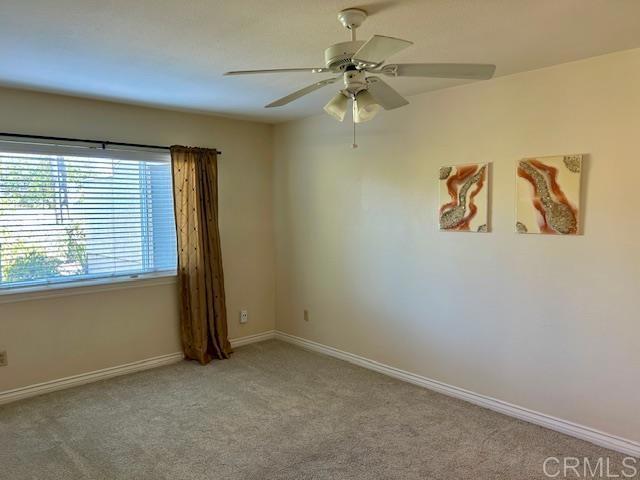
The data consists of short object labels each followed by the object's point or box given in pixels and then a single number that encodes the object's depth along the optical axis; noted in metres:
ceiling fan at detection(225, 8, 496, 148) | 1.65
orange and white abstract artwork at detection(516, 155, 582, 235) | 2.74
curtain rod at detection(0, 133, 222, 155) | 3.29
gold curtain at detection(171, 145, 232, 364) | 4.10
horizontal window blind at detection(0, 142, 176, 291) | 3.36
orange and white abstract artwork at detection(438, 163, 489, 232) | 3.16
